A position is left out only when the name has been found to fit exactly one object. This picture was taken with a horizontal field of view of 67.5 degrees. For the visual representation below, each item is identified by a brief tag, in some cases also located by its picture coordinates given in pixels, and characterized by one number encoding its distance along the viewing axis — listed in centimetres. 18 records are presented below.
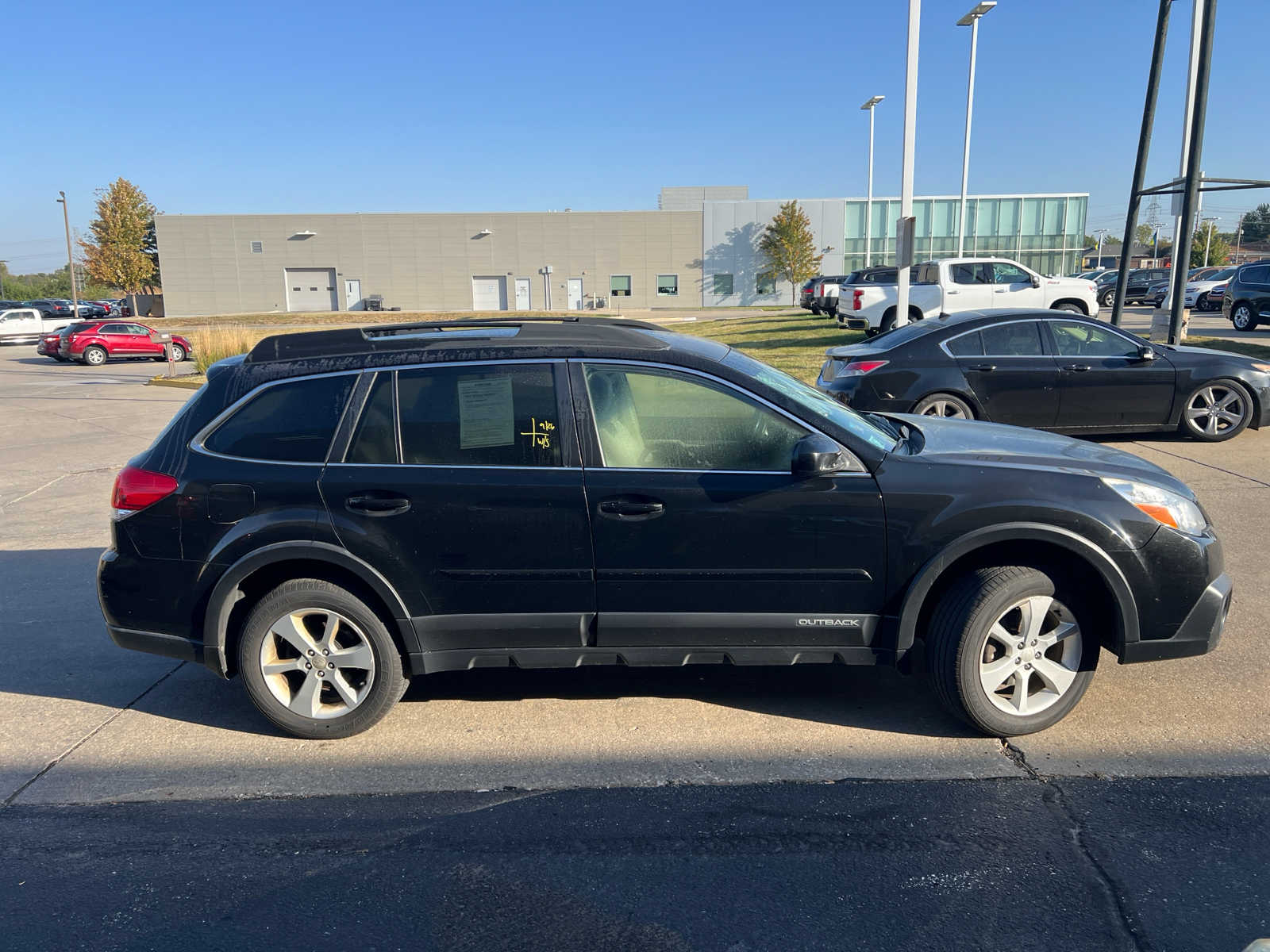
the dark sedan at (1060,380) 988
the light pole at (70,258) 6656
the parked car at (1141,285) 3856
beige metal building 6669
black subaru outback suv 396
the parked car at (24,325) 4081
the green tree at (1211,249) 8376
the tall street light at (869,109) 3812
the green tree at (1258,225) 11475
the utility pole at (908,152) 1443
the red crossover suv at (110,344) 3083
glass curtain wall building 5775
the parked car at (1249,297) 2323
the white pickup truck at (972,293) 1997
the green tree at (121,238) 7075
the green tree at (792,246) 6184
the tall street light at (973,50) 2645
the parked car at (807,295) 3468
